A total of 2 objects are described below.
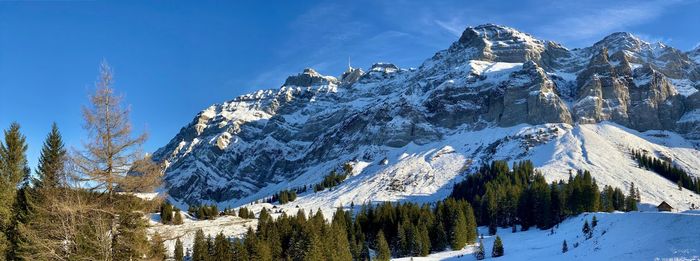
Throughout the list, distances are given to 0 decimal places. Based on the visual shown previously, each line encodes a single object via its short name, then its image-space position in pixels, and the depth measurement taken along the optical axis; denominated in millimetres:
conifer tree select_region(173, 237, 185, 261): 70694
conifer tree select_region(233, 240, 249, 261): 77500
